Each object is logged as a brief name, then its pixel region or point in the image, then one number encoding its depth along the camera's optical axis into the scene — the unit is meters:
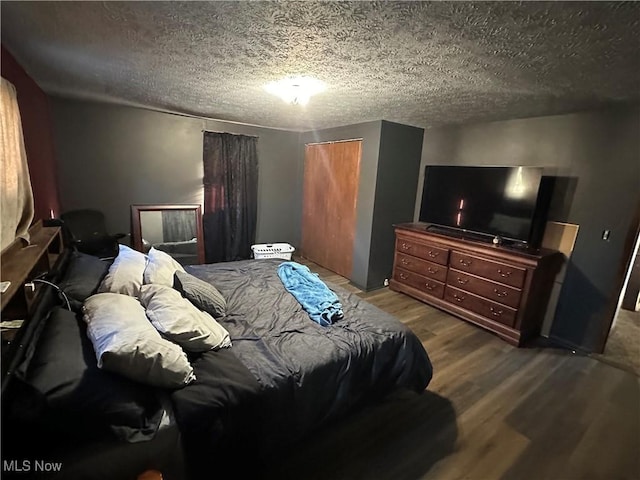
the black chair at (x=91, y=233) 3.19
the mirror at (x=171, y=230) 3.82
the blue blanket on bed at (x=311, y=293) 1.99
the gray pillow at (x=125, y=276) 1.73
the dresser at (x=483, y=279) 2.74
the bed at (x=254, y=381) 1.09
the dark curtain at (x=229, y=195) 4.18
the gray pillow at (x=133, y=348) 1.11
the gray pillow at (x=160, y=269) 1.94
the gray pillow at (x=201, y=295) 1.88
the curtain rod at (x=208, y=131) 4.03
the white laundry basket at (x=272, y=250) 4.56
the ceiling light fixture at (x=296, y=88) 2.16
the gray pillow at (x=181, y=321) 1.45
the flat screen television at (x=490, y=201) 2.84
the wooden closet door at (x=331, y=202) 4.04
